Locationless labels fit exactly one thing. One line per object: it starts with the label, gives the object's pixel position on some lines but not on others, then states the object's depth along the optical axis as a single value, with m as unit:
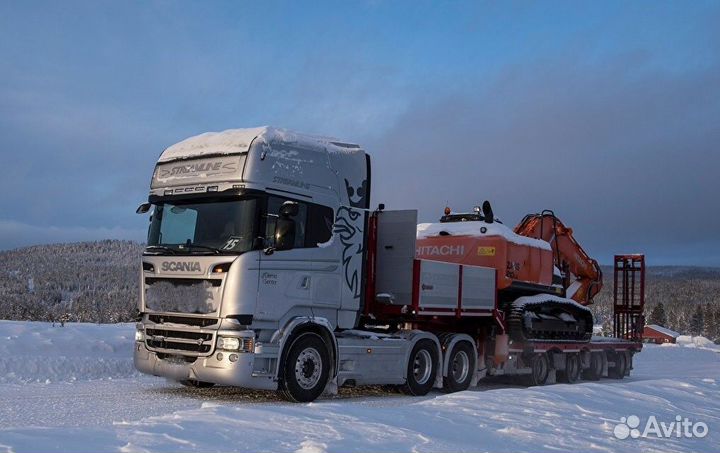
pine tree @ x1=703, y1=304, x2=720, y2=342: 116.75
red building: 78.31
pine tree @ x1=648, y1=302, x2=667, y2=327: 119.41
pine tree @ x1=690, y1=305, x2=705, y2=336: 122.09
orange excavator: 15.09
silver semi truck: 9.95
